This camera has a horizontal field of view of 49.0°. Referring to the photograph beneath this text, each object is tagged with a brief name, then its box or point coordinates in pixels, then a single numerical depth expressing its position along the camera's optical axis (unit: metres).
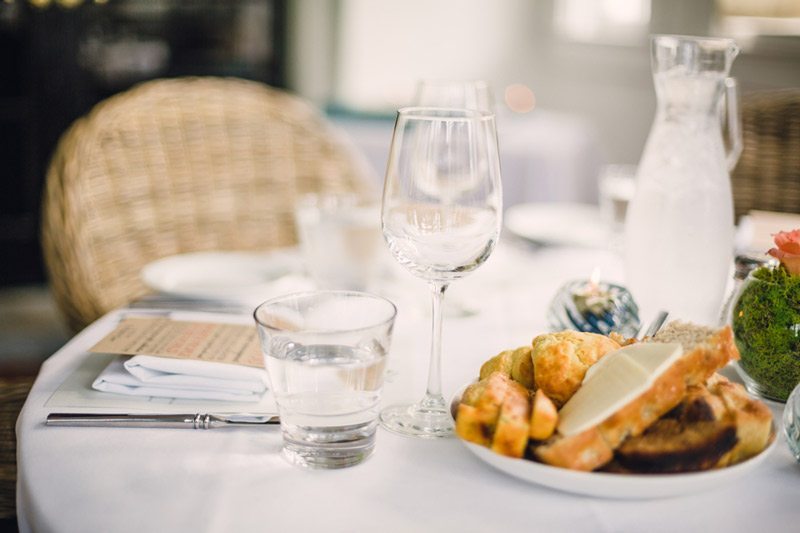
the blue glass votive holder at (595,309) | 0.90
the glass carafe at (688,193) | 0.92
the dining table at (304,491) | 0.58
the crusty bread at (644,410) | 0.58
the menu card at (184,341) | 0.79
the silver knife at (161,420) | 0.70
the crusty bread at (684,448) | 0.59
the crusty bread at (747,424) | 0.60
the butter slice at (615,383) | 0.58
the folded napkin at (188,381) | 0.75
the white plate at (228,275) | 1.04
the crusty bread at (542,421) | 0.60
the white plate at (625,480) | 0.57
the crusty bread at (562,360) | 0.66
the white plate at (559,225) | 1.42
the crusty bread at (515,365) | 0.70
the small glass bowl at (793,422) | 0.67
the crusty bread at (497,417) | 0.60
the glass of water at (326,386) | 0.63
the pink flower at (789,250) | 0.76
